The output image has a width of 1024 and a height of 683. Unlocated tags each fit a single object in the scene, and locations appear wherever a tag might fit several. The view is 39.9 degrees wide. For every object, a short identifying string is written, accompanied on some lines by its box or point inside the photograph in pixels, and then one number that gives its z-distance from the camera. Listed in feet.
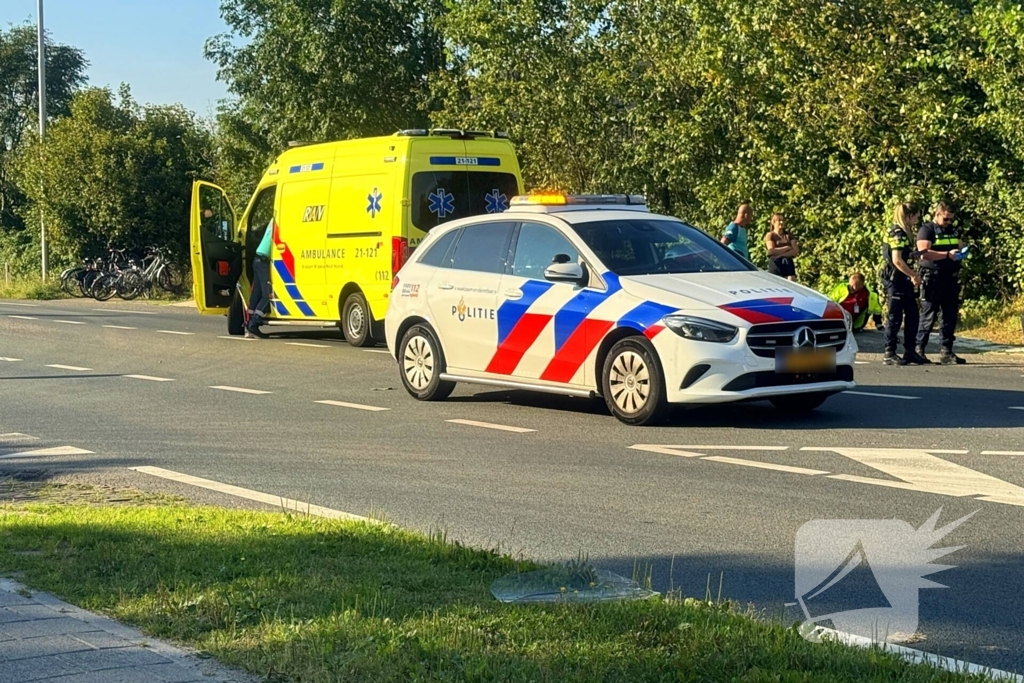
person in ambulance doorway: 68.30
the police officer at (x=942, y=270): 50.70
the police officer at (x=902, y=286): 51.16
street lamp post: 132.16
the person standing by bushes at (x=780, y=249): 57.11
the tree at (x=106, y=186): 128.77
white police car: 34.32
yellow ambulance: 59.31
